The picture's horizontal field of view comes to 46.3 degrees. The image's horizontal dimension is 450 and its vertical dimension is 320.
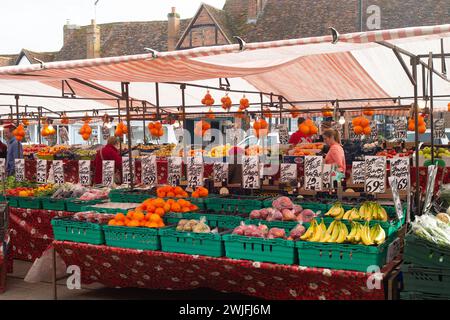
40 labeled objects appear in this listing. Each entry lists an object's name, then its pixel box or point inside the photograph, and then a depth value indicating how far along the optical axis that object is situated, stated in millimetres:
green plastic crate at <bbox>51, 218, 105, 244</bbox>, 4871
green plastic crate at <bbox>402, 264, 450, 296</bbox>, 3520
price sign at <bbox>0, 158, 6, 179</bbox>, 10172
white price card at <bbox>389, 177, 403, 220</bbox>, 4176
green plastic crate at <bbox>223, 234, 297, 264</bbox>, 3988
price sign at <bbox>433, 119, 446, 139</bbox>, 12414
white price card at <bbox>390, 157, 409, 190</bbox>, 6258
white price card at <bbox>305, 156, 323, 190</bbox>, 6539
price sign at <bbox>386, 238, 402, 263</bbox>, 3979
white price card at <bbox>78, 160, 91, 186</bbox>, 8023
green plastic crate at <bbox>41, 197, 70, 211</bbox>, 6414
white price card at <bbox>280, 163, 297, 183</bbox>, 6891
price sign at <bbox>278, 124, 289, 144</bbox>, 14211
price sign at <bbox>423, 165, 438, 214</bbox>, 4531
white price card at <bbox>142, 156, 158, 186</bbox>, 7805
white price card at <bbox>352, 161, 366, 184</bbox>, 6696
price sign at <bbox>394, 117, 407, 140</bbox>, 13602
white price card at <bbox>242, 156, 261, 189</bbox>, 6383
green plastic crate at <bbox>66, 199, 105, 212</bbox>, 6266
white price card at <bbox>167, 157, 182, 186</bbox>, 7562
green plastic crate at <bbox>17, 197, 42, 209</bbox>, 6680
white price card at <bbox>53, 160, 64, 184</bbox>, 7787
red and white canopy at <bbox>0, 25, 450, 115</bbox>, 4367
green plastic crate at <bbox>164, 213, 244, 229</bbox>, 4789
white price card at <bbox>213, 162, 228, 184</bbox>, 7469
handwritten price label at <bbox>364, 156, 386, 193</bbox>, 6000
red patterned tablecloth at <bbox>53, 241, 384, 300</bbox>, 3834
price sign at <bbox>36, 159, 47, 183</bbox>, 8195
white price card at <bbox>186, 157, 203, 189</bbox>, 6910
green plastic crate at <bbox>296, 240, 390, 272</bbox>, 3686
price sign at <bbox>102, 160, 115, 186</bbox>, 7945
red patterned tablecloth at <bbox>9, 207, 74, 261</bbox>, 6527
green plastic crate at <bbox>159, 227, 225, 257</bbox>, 4277
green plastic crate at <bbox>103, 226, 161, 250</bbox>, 4586
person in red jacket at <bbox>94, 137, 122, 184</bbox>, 9383
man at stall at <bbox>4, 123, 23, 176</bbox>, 9984
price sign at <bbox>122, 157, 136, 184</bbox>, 9191
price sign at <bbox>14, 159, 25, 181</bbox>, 8891
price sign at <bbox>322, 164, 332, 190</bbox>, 6598
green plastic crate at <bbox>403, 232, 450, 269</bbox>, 3527
